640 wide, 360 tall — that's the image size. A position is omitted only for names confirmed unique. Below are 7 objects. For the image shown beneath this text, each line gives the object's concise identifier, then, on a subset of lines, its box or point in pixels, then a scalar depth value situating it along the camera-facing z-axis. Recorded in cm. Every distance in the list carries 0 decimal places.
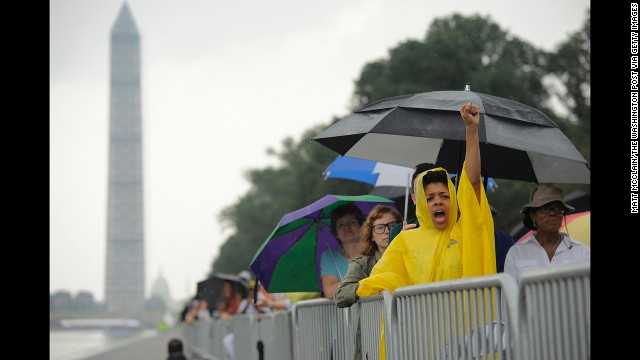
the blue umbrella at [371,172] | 2033
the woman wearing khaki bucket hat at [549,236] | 1298
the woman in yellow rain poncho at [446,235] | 1104
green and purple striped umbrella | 1936
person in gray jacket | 1348
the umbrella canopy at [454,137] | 1298
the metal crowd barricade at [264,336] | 1841
